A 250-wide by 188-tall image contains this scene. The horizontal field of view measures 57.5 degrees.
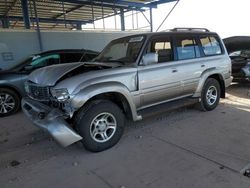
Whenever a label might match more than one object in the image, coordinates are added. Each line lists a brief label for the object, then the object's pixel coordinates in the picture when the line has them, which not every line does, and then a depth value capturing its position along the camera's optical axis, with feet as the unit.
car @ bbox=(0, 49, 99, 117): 18.86
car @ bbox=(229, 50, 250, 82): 23.81
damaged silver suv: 10.76
